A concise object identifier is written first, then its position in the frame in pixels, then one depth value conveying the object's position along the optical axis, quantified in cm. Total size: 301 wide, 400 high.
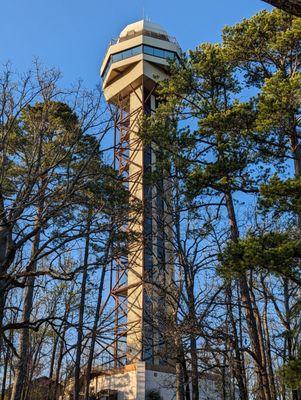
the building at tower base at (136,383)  2392
